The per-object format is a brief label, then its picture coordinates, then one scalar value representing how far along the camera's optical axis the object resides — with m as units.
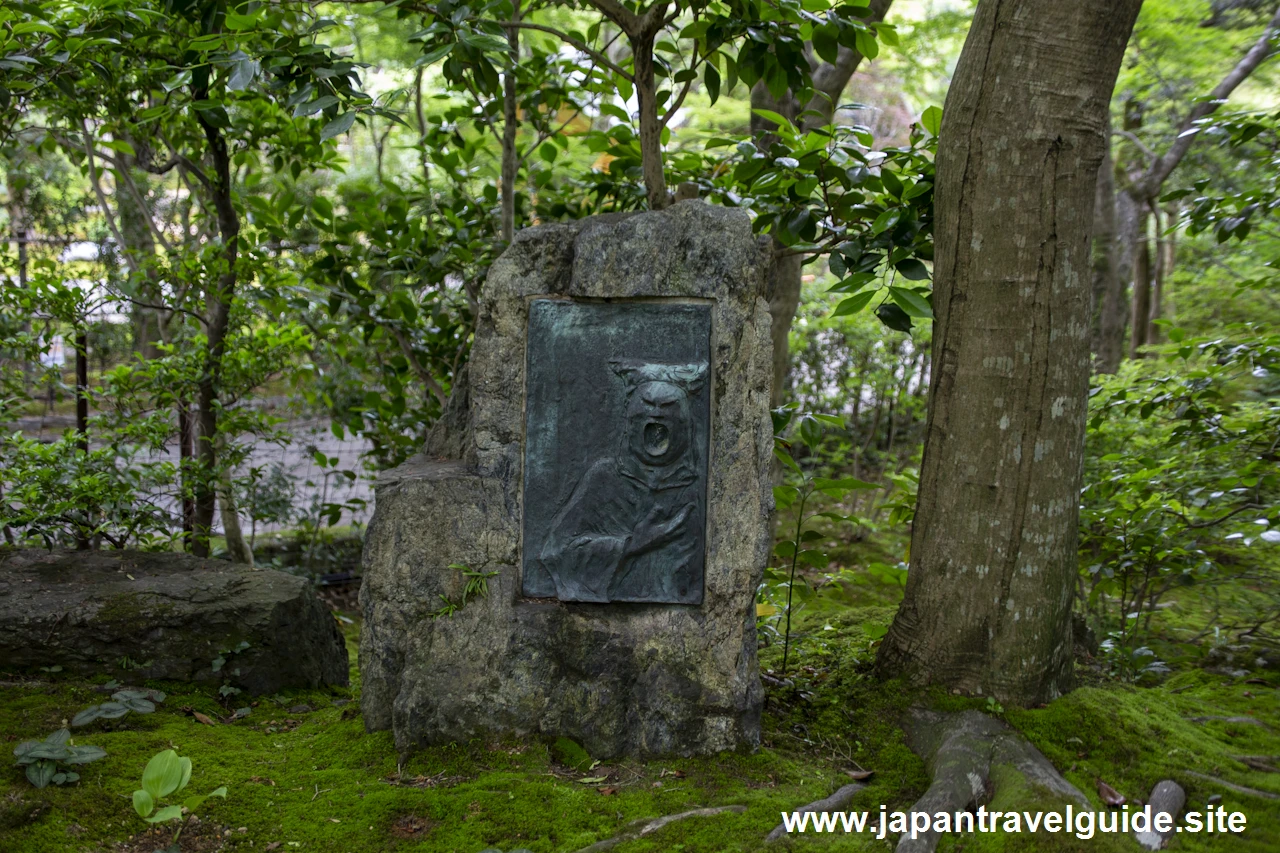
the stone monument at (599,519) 3.16
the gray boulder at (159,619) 3.59
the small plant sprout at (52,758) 2.71
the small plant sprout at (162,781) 2.09
